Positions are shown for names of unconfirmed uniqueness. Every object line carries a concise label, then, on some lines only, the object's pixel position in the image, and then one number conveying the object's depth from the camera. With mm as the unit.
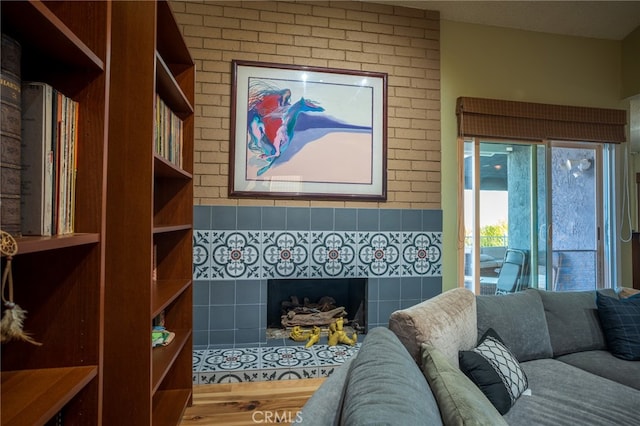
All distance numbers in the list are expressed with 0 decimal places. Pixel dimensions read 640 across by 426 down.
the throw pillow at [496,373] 1365
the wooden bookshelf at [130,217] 1228
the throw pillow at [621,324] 1912
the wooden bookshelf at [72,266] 798
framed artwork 2725
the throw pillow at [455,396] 823
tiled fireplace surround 2660
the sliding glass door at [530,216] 3188
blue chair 3301
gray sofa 835
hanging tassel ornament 599
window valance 3109
